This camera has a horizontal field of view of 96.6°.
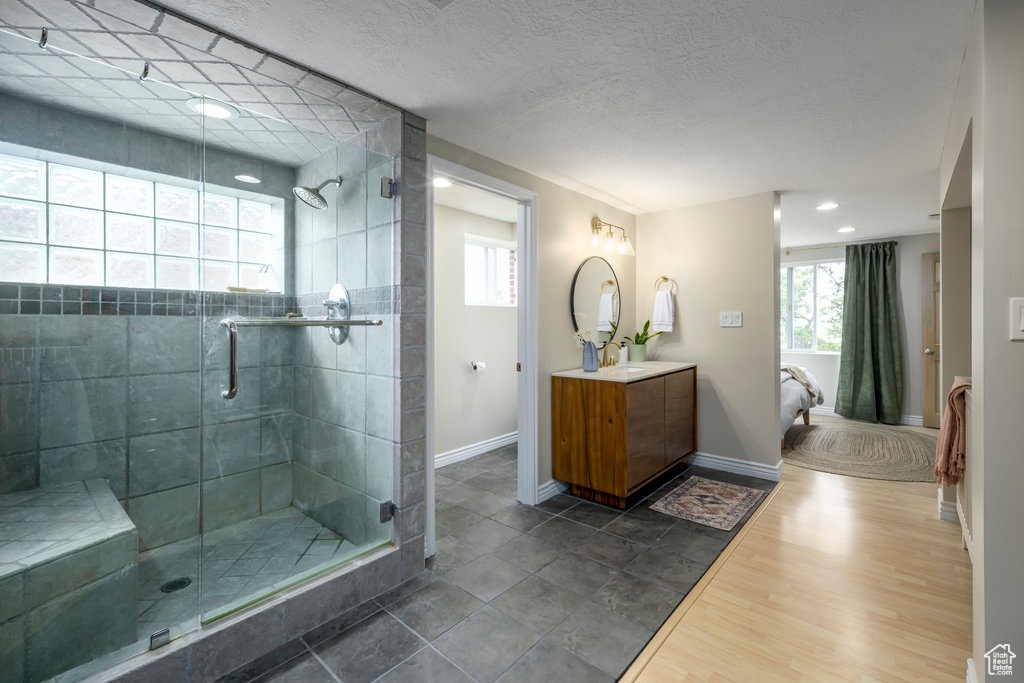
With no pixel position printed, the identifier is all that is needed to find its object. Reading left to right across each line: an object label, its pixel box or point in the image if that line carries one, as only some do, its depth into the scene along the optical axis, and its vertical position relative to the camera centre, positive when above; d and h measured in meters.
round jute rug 3.75 -1.04
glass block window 1.69 +0.42
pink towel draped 2.19 -0.49
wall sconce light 3.61 +0.84
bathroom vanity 2.92 -0.61
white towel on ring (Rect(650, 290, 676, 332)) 3.96 +0.25
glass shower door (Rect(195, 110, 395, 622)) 1.83 -0.17
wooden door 5.13 +0.02
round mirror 3.46 +0.33
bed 4.34 -0.61
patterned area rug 2.87 -1.11
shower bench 1.42 -0.81
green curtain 5.39 +0.00
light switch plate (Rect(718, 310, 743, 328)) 3.67 +0.17
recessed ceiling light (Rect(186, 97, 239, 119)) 1.70 +0.89
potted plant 3.95 -0.06
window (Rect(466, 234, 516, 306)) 4.41 +0.68
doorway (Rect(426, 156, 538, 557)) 3.06 -0.02
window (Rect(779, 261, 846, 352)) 6.08 +0.45
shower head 2.08 +0.67
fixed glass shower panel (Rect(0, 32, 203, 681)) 1.55 -0.08
